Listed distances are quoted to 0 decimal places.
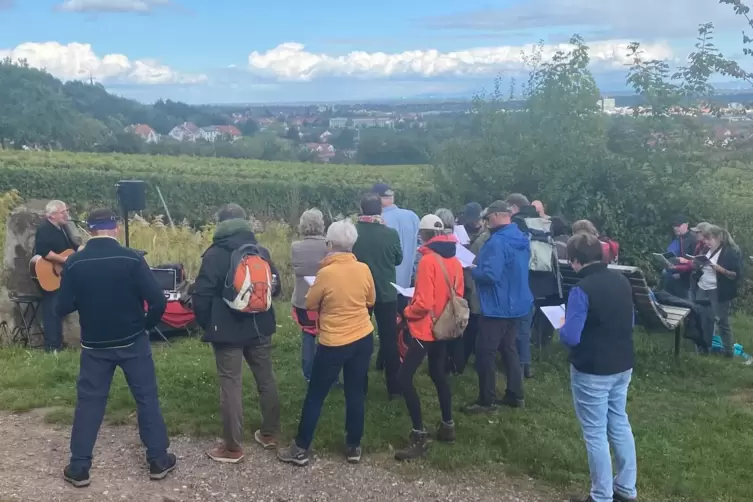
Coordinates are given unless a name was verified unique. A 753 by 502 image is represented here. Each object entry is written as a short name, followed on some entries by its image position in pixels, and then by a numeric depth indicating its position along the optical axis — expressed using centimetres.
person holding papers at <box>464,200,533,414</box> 575
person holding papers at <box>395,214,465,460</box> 514
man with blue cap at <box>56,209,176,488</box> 444
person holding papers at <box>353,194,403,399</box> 588
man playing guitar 739
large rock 805
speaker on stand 812
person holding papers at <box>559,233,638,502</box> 422
